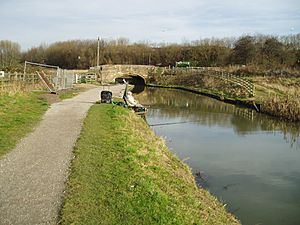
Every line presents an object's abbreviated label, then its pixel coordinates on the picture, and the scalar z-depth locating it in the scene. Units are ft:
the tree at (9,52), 248.52
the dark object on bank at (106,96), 76.13
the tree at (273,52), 193.20
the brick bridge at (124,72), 181.30
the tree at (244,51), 206.07
